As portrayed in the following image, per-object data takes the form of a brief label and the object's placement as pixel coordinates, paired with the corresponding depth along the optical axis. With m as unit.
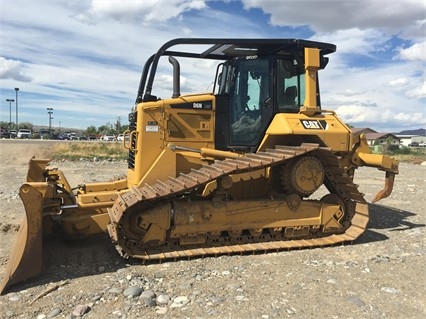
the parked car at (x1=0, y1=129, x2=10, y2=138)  70.18
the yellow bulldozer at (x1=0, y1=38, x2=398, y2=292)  6.08
